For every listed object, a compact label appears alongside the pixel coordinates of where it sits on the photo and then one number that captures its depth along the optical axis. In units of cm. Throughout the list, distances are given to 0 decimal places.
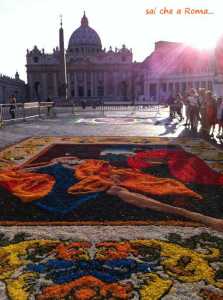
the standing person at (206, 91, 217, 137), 974
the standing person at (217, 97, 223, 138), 902
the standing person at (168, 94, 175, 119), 1698
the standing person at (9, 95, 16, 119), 1524
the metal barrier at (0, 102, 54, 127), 1480
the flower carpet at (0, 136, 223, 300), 226
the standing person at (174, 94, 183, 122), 1536
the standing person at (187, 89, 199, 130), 1119
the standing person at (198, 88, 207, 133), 1045
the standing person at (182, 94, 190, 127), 1181
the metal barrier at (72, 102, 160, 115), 3089
